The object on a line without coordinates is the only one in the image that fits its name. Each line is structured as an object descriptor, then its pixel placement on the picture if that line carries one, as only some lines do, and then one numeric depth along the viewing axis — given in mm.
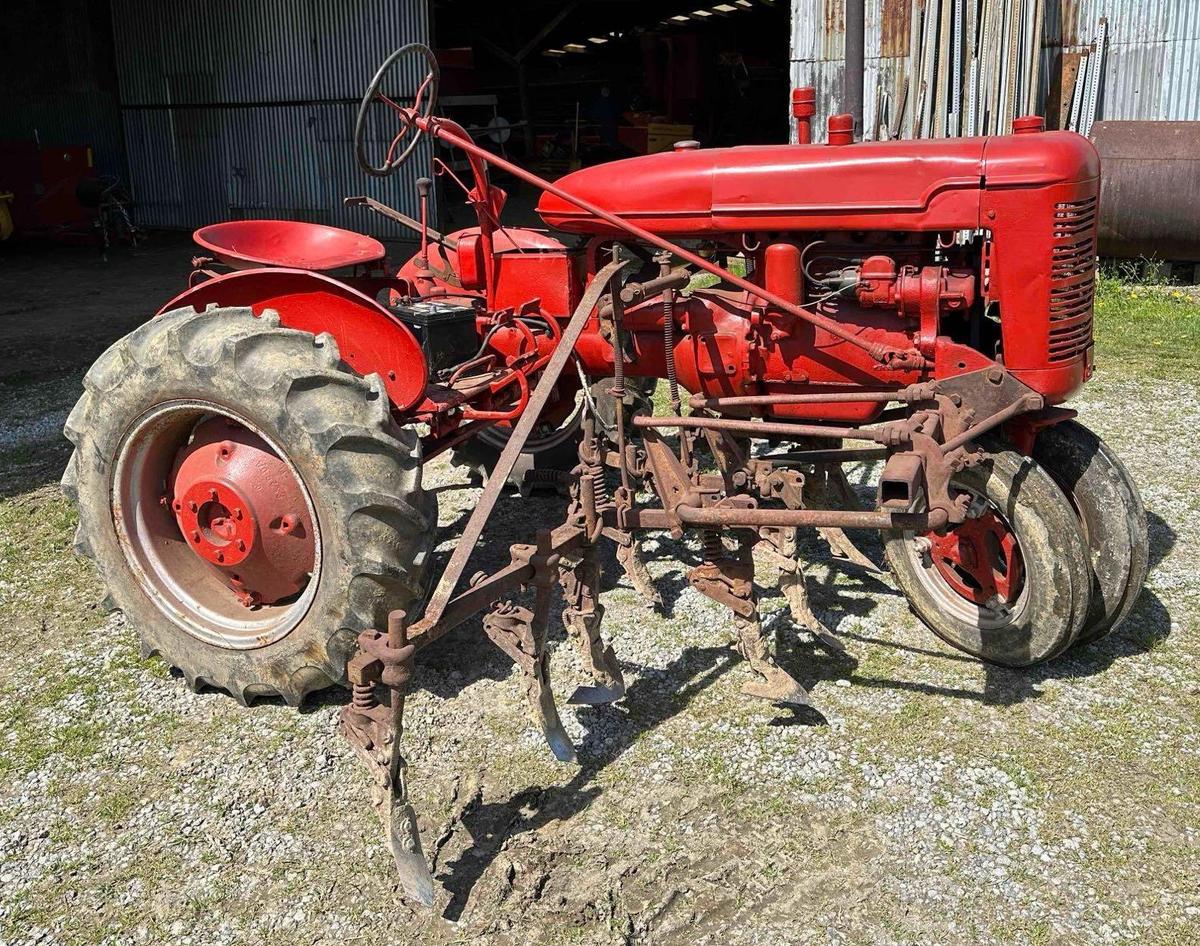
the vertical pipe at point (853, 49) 5898
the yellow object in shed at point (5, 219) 12453
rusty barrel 8000
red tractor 2887
